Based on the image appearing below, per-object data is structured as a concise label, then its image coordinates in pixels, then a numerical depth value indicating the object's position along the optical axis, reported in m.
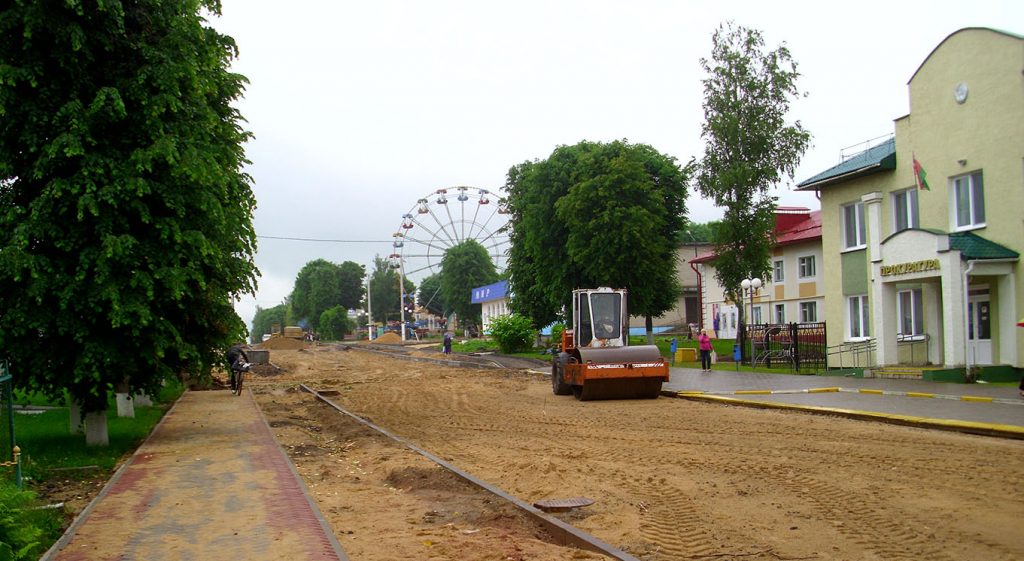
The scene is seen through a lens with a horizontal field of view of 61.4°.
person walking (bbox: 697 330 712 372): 31.33
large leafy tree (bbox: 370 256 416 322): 148.38
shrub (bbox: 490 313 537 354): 49.44
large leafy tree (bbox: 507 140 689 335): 39.31
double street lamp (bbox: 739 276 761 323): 31.67
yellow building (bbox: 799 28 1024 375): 22.59
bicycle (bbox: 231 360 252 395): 27.27
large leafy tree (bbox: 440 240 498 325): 98.19
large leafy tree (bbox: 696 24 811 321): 35.59
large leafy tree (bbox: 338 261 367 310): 156.50
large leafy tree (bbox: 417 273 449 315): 141.50
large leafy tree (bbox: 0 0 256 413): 12.70
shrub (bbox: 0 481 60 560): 6.11
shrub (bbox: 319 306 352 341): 132.25
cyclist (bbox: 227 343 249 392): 27.25
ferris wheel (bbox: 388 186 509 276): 89.10
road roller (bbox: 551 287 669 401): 22.06
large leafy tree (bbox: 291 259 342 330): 153.38
